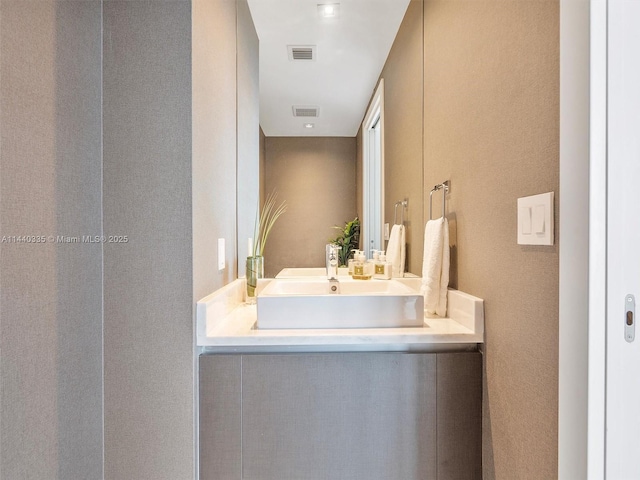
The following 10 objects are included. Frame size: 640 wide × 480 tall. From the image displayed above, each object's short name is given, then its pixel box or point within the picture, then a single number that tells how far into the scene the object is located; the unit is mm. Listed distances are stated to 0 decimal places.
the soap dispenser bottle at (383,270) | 1778
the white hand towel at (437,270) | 1287
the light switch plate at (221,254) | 1300
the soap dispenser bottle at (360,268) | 1735
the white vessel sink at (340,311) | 1151
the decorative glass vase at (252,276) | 1550
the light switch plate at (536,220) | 773
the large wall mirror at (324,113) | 1613
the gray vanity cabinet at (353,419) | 1073
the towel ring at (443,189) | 1341
